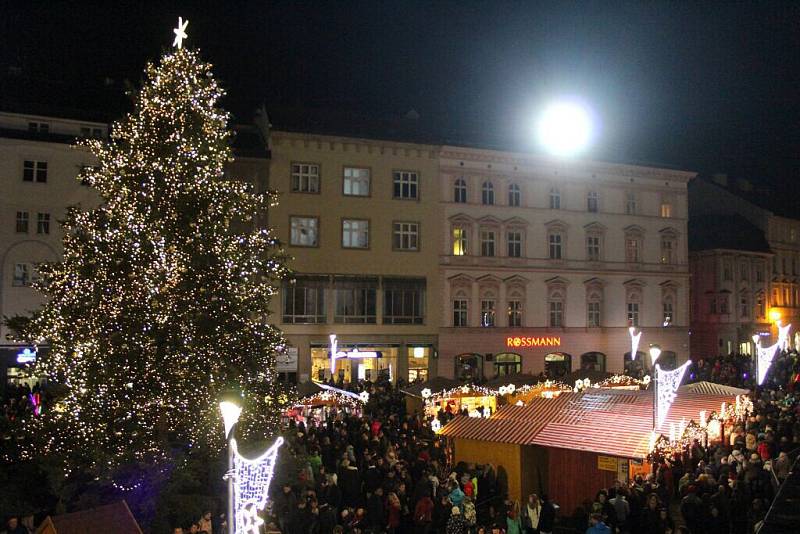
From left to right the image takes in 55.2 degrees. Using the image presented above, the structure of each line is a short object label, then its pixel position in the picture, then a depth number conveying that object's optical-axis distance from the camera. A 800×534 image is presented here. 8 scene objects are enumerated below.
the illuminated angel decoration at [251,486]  10.61
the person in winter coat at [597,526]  11.91
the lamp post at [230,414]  9.86
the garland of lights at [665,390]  16.56
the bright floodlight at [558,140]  44.19
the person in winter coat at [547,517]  13.51
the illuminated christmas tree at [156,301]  14.43
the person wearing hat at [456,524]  12.97
